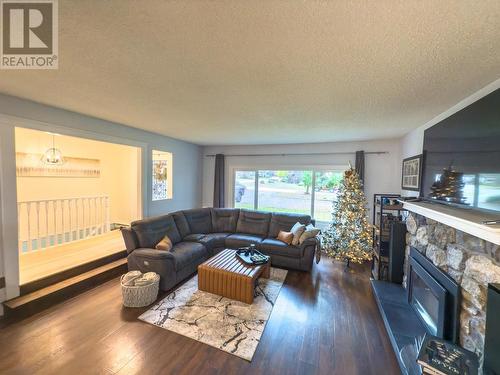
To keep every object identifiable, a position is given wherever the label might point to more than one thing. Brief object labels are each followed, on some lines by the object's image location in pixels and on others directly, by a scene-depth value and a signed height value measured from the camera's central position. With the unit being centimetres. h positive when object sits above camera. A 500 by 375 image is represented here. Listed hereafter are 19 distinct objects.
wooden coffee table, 261 -133
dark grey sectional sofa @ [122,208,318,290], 291 -114
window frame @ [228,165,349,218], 479 +29
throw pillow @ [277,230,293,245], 374 -107
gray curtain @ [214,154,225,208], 571 -9
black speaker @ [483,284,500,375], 122 -91
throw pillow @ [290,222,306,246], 369 -95
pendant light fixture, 372 +33
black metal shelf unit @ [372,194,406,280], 313 -81
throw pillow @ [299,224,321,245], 363 -95
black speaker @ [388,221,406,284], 297 -98
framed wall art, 295 +18
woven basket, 246 -146
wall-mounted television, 140 +24
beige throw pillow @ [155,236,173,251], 311 -106
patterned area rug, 200 -161
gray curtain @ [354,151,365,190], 444 +43
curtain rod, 440 +69
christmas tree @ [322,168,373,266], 363 -83
